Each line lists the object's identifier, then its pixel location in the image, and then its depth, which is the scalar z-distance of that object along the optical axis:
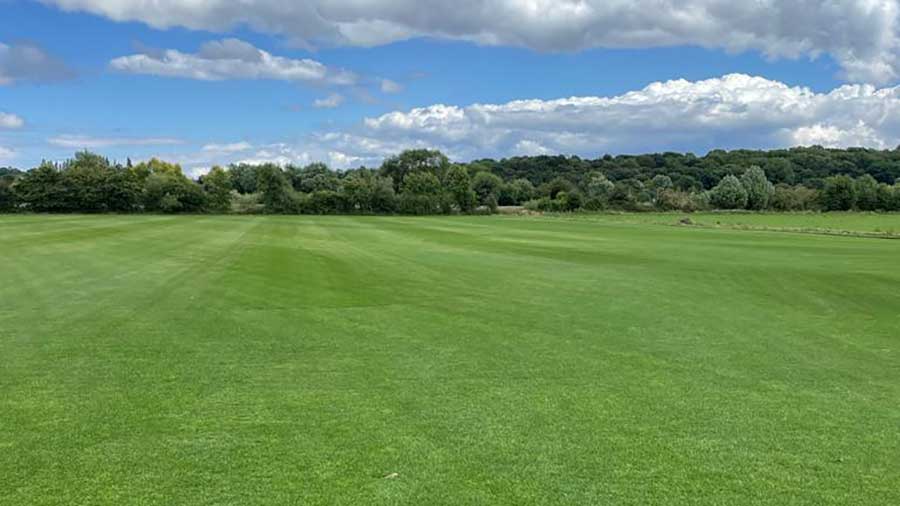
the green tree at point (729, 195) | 135.75
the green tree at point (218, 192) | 109.62
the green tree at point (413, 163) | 163.00
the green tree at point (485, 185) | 155.00
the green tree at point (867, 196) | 129.38
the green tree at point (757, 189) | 137.50
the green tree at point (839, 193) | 131.62
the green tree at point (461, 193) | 130.25
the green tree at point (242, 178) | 162.25
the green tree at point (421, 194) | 123.50
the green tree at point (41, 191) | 97.81
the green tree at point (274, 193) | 113.44
